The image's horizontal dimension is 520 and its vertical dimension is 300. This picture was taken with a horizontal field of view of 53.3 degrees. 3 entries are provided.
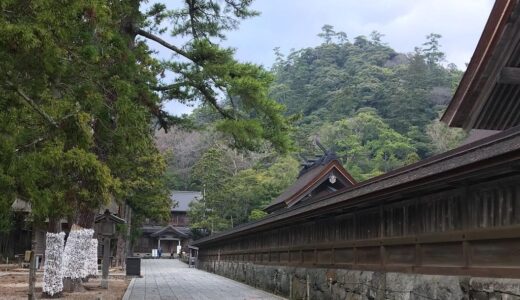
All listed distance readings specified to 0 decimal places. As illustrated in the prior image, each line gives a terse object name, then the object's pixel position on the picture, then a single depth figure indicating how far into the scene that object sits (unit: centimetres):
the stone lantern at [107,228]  2127
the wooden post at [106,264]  2059
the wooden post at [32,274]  1268
